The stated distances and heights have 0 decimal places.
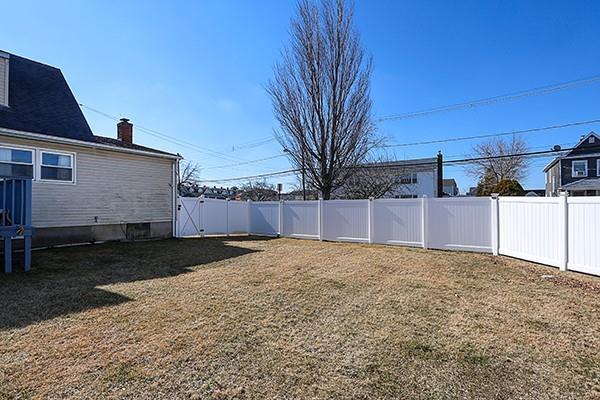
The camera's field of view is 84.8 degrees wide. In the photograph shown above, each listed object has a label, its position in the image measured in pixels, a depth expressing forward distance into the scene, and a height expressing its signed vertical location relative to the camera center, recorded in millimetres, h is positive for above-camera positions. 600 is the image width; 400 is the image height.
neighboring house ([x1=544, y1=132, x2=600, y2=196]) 25938 +3318
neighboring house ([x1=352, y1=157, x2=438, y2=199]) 28902 +2509
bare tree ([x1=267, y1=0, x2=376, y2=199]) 14273 +5037
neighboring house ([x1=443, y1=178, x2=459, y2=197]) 47791 +2957
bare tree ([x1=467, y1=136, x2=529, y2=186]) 31062 +4306
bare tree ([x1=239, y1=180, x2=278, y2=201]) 30859 +1440
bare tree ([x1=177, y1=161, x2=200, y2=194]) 36959 +3724
